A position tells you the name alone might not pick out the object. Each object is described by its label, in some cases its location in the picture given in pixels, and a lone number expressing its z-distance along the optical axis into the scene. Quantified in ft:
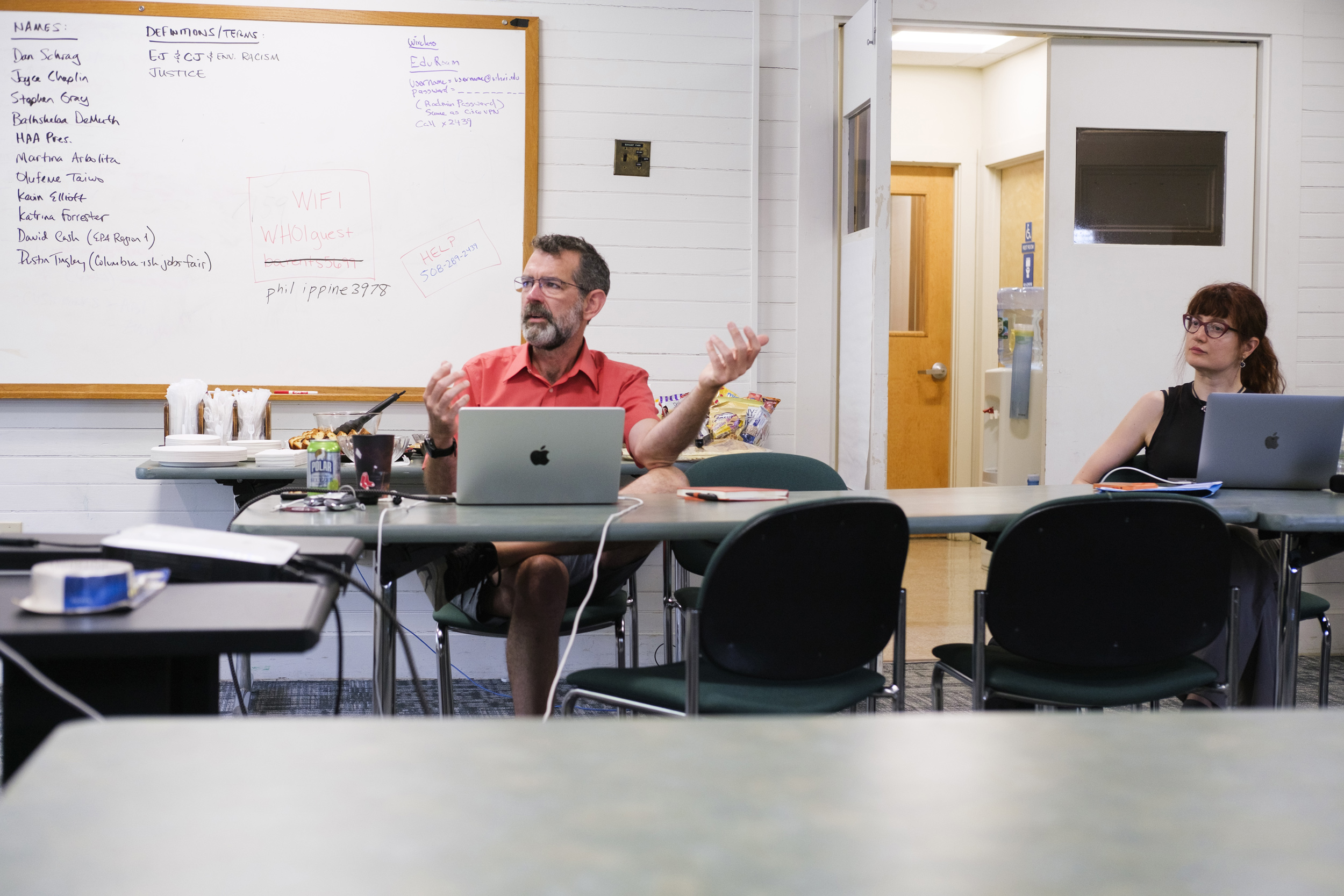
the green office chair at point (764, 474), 9.67
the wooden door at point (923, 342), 21.97
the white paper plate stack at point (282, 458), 10.30
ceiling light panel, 19.42
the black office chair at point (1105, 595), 6.42
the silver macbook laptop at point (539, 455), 6.89
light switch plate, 12.66
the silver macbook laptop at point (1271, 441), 8.65
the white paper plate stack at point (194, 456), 9.98
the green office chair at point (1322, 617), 8.81
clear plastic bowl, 9.42
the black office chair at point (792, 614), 5.89
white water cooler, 18.02
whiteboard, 11.68
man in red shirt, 8.21
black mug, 7.63
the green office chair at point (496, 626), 8.68
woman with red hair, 10.28
